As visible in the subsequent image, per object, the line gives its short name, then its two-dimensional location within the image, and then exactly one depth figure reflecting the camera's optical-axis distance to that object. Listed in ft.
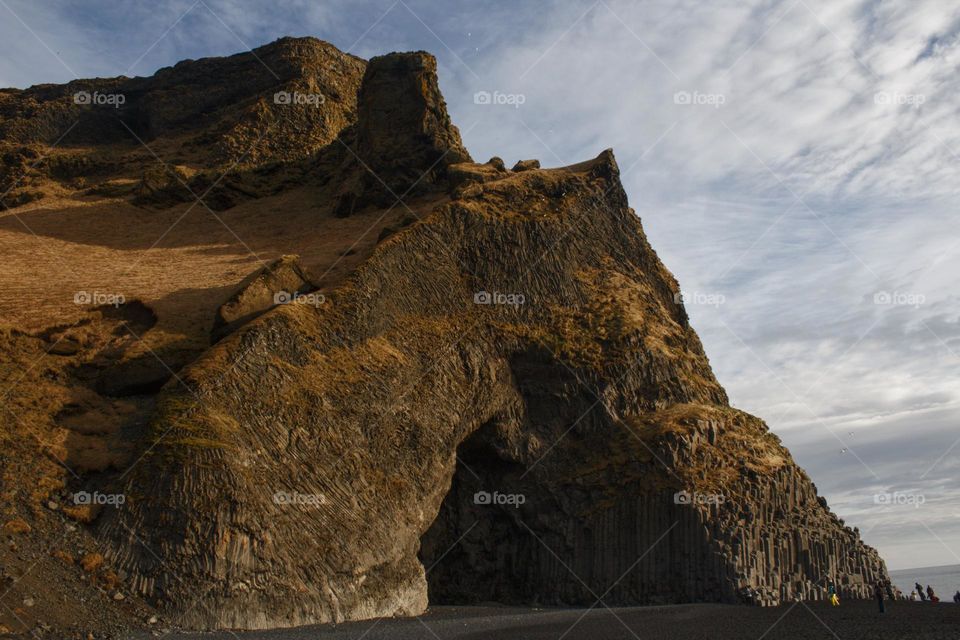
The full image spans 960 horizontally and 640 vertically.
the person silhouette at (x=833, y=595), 134.72
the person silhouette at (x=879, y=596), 124.67
